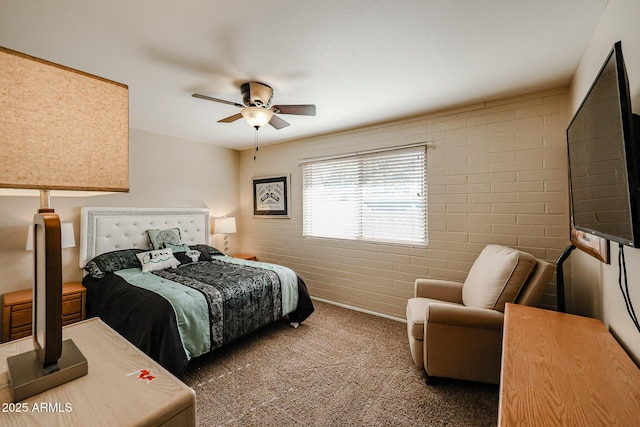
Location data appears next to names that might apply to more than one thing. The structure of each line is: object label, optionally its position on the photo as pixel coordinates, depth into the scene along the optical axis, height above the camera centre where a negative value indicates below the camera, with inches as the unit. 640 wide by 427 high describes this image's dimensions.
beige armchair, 75.4 -30.5
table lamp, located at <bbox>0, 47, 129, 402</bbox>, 25.2 +6.7
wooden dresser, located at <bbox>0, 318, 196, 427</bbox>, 24.9 -17.8
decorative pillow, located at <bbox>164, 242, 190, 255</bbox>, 140.2 -14.7
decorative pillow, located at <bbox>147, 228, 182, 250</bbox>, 141.5 -9.4
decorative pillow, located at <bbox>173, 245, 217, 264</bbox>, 135.6 -18.1
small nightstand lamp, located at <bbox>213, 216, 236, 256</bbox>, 171.6 -4.6
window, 124.8 +10.0
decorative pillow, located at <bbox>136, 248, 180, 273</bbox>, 122.0 -18.6
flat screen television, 34.7 +8.3
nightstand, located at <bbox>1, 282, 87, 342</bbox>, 99.0 -34.0
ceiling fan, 90.5 +37.0
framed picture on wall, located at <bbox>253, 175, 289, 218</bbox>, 170.7 +14.2
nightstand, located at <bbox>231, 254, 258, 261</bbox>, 177.8 -24.8
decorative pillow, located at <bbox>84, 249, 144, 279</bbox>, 118.0 -18.9
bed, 82.9 -24.9
